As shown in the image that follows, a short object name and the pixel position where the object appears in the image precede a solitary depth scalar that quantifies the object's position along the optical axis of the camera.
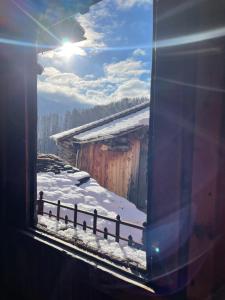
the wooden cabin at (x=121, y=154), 9.75
